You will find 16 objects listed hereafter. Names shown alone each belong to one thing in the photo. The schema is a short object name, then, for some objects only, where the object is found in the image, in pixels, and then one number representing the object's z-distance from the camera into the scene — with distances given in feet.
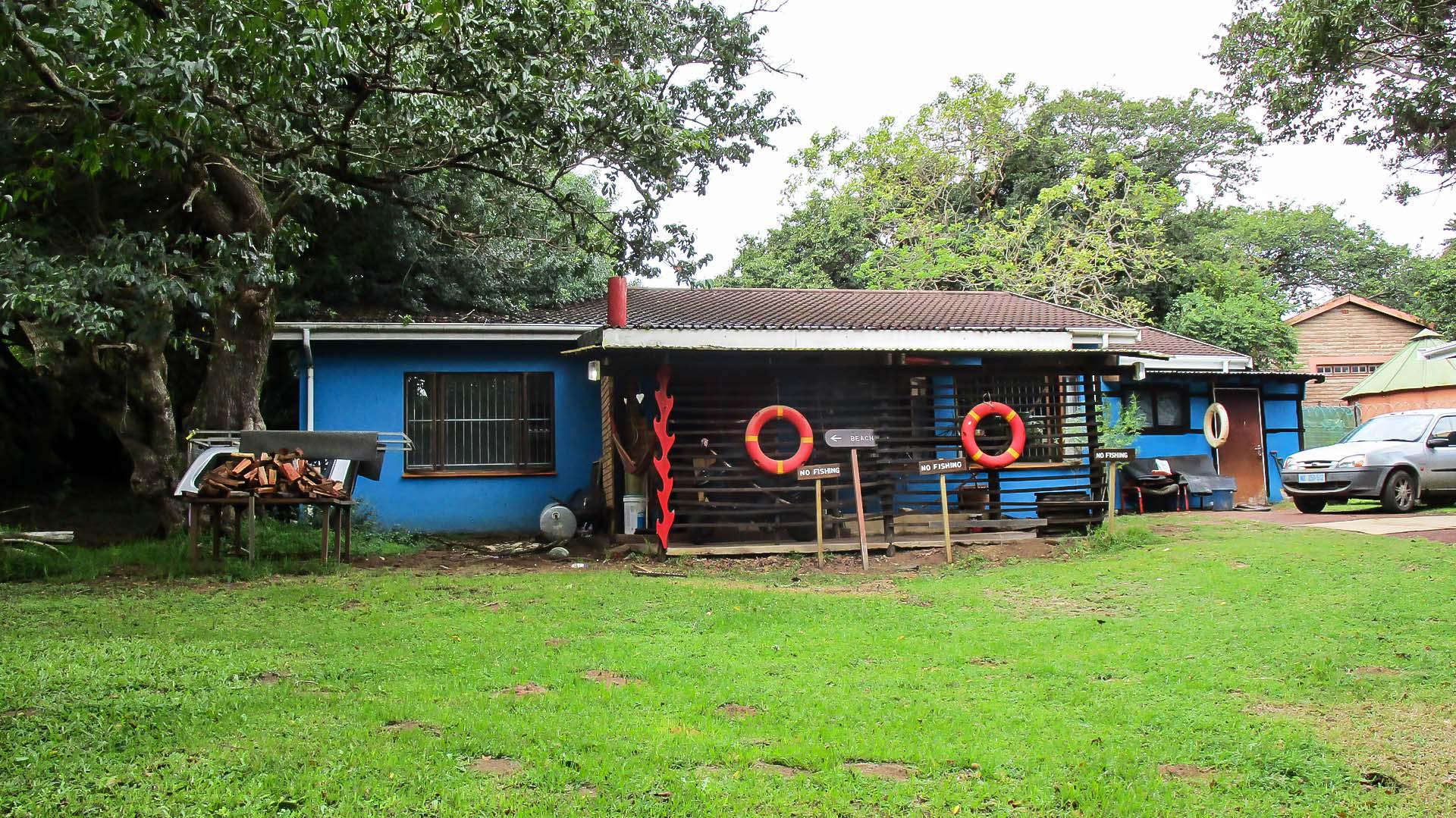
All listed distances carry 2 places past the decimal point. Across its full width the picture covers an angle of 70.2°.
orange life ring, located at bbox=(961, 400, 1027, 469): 37.58
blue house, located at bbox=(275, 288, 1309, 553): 36.78
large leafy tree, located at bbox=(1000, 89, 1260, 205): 93.50
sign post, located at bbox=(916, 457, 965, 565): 34.88
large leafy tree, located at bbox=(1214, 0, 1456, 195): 37.63
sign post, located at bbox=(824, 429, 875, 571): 34.30
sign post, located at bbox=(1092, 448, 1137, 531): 38.19
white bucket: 39.22
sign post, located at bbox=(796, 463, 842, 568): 34.17
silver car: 44.80
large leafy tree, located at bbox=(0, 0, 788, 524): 20.97
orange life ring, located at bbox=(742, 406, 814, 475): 35.63
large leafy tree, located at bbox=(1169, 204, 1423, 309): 101.04
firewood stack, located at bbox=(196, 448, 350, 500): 30.50
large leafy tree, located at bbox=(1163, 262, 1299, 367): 71.00
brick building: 98.17
